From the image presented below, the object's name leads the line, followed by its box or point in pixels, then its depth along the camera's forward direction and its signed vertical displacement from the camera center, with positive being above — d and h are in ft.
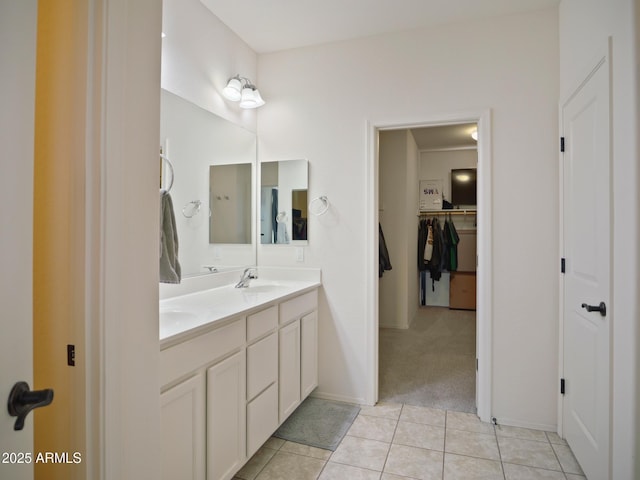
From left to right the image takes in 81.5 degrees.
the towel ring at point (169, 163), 6.59 +1.39
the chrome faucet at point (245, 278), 8.64 -0.92
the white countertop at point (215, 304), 4.87 -1.14
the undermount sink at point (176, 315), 5.65 -1.19
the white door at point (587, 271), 5.39 -0.50
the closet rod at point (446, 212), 20.14 +1.56
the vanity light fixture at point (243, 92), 8.73 +3.56
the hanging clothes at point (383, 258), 14.62 -0.70
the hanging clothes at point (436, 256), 20.02 -0.84
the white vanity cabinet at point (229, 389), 4.66 -2.32
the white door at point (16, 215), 2.28 +0.15
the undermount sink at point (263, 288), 8.55 -1.13
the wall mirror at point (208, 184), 7.22 +1.24
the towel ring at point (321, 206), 9.44 +0.89
